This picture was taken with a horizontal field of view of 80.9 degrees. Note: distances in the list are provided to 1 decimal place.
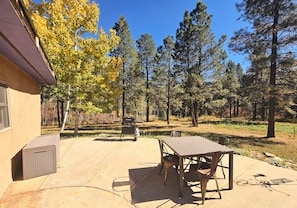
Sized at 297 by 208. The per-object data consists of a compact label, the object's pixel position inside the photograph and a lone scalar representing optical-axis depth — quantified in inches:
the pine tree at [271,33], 333.7
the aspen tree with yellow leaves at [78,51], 293.6
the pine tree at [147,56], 765.9
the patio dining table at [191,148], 112.8
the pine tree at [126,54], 685.9
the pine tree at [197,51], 538.0
